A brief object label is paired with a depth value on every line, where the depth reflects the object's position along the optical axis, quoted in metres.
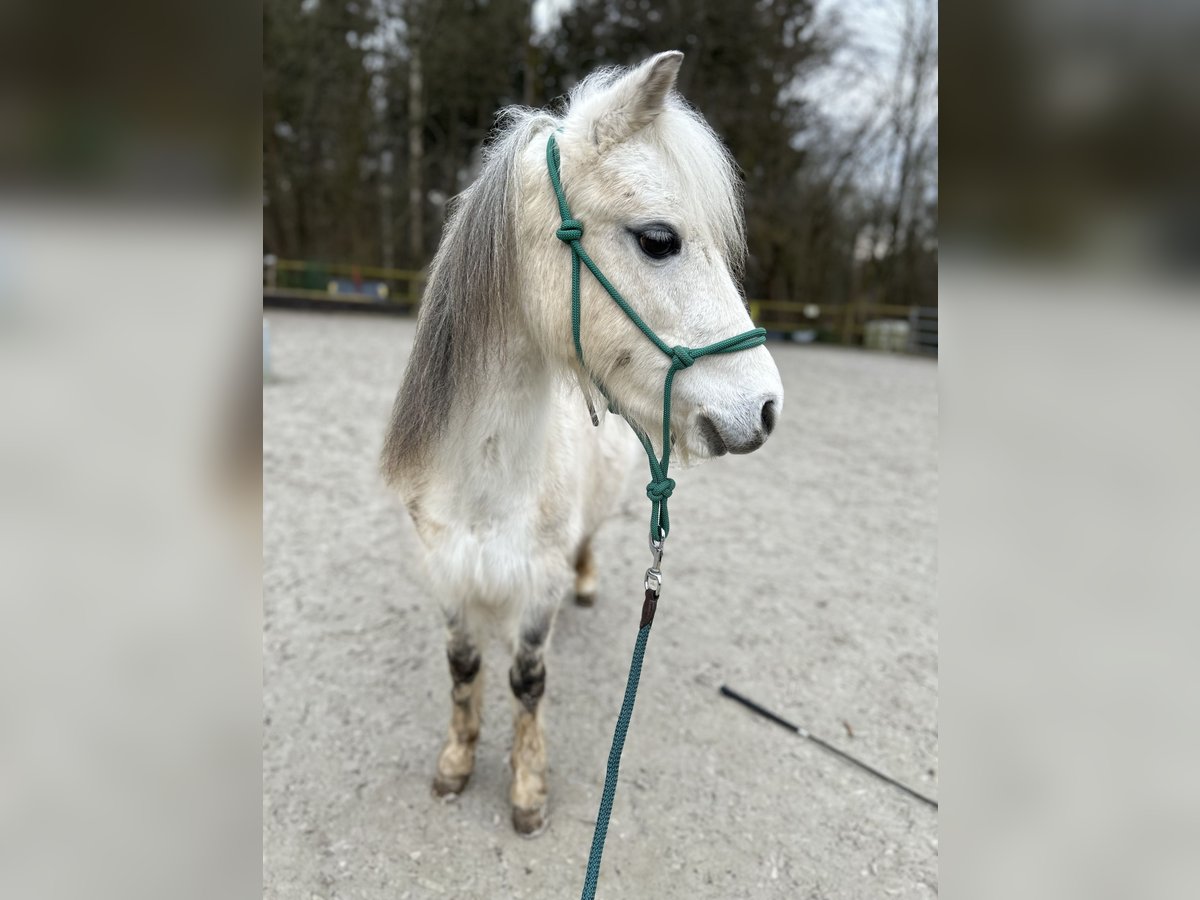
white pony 1.53
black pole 2.67
